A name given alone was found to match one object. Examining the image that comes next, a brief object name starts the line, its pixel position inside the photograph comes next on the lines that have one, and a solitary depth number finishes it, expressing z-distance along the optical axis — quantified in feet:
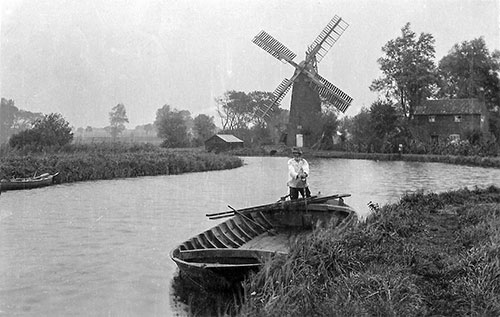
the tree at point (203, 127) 246.68
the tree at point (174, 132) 221.46
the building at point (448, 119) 156.04
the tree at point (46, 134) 114.83
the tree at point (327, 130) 172.14
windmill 149.89
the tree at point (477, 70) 175.63
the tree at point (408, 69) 157.79
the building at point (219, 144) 201.18
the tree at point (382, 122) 159.43
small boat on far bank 75.19
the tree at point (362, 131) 163.52
